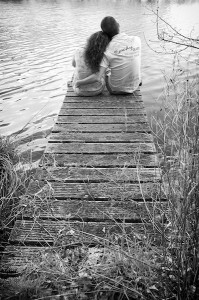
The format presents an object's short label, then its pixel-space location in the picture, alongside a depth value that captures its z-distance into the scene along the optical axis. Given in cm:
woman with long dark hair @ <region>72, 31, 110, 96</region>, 453
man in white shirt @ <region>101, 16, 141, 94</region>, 465
